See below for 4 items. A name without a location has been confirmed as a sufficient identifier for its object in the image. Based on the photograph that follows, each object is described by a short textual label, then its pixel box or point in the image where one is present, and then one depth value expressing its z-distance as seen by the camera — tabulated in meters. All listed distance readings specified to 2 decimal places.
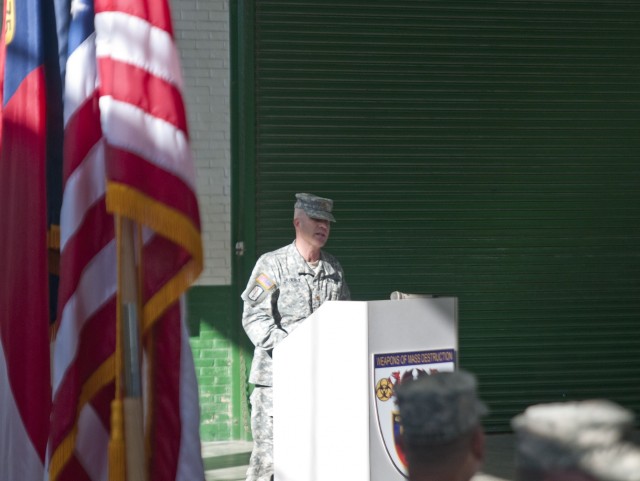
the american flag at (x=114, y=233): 6.69
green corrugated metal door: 18.66
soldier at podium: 12.86
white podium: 10.01
